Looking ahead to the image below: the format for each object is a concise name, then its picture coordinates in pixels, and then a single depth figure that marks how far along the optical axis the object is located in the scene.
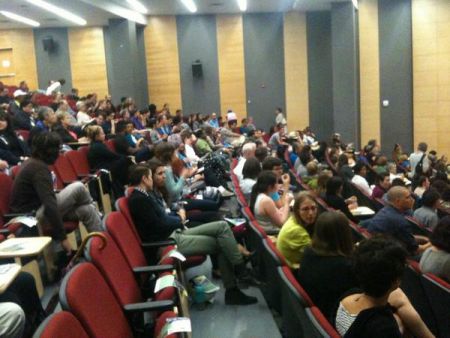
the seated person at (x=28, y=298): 2.88
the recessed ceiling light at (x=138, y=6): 12.68
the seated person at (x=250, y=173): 5.25
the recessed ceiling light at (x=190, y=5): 13.13
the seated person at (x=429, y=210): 5.08
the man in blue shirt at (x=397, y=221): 4.11
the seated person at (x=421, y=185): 7.33
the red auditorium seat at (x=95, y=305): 1.90
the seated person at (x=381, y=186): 7.06
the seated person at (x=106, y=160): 6.28
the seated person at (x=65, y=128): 7.42
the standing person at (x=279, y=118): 15.09
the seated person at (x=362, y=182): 7.09
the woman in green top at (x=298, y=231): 3.36
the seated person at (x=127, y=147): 6.79
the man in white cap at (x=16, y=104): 8.01
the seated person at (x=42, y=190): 3.87
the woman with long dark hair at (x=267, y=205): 4.29
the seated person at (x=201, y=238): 3.64
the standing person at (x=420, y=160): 10.95
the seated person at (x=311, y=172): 7.13
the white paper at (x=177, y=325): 2.20
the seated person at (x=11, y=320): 2.28
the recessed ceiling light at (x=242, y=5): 13.48
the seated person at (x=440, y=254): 3.29
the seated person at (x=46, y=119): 7.21
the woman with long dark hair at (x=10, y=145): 5.87
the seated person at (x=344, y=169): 7.68
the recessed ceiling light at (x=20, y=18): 12.97
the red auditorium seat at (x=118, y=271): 2.40
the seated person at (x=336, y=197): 5.36
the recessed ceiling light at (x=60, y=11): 11.52
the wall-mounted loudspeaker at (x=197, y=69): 15.52
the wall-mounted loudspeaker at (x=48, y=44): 15.34
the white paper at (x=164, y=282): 2.65
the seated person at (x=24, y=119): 7.86
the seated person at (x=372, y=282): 2.02
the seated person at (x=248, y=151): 6.45
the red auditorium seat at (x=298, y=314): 2.00
